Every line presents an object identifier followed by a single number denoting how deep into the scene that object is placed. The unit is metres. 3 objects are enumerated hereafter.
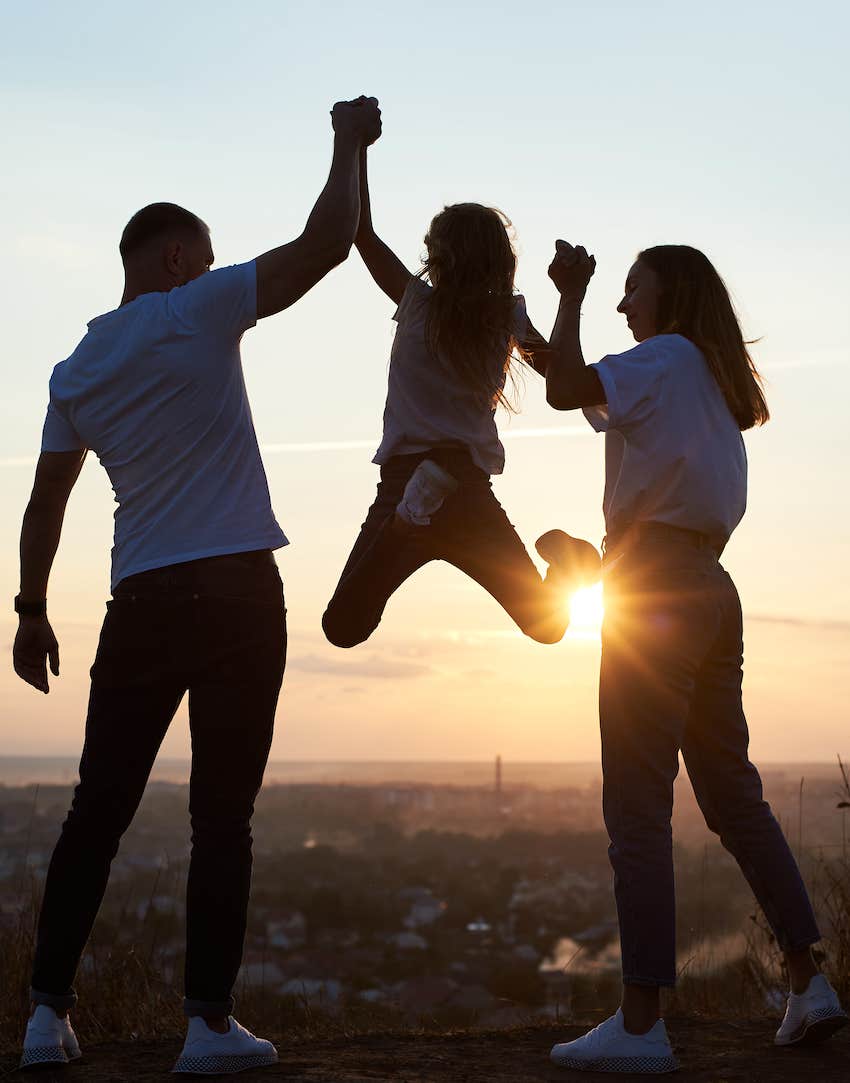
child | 3.97
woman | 3.26
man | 3.13
